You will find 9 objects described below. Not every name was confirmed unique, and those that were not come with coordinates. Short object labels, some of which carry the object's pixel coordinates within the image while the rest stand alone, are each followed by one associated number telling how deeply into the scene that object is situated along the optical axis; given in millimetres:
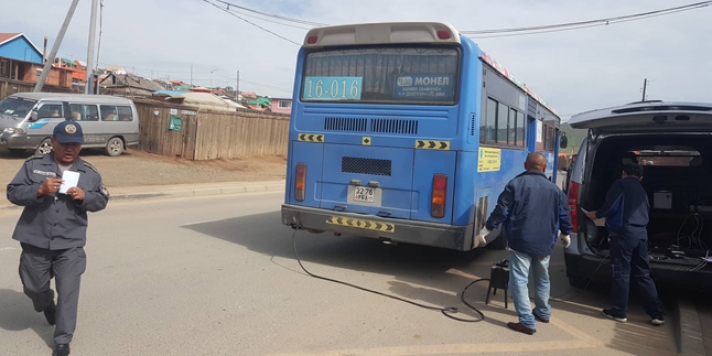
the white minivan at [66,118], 16969
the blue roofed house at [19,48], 35281
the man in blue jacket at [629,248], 5727
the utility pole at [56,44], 19703
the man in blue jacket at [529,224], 5336
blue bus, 6797
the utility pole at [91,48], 19656
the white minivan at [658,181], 6027
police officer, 4035
